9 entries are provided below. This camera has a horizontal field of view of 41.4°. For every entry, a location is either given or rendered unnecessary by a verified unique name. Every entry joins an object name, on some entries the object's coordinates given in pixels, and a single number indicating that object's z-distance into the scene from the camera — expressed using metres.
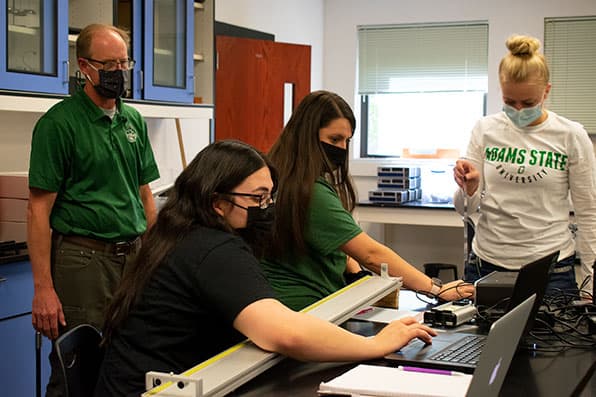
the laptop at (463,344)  1.58
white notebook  1.36
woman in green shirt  2.10
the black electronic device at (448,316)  1.92
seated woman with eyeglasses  1.51
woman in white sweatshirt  2.39
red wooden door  4.71
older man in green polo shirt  2.46
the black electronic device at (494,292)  2.00
